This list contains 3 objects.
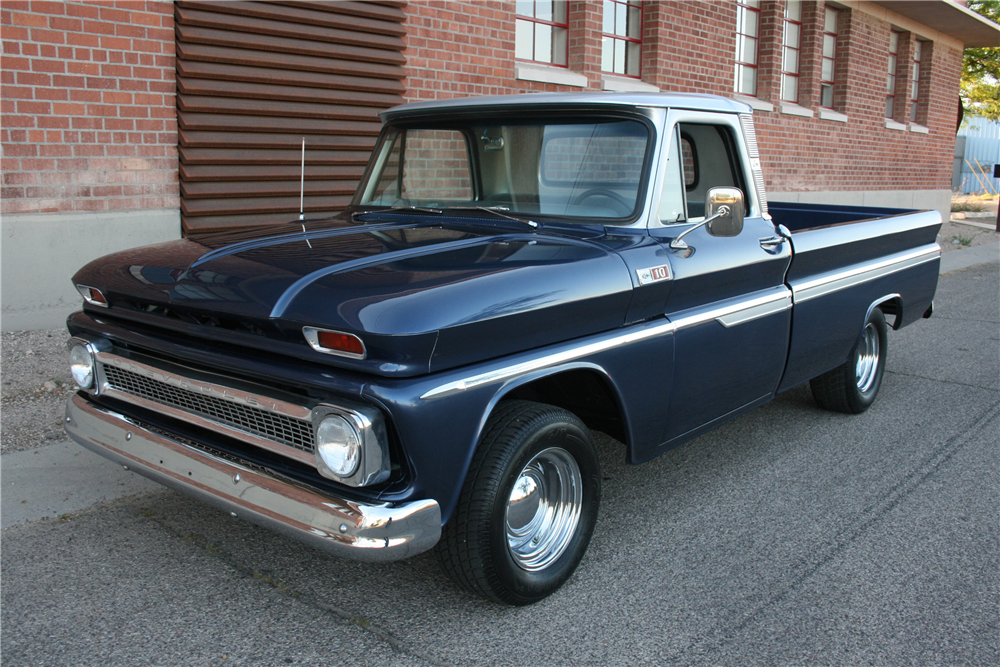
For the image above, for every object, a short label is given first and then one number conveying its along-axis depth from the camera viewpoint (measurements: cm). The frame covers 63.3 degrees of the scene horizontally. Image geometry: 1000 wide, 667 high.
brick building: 543
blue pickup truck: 236
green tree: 2683
